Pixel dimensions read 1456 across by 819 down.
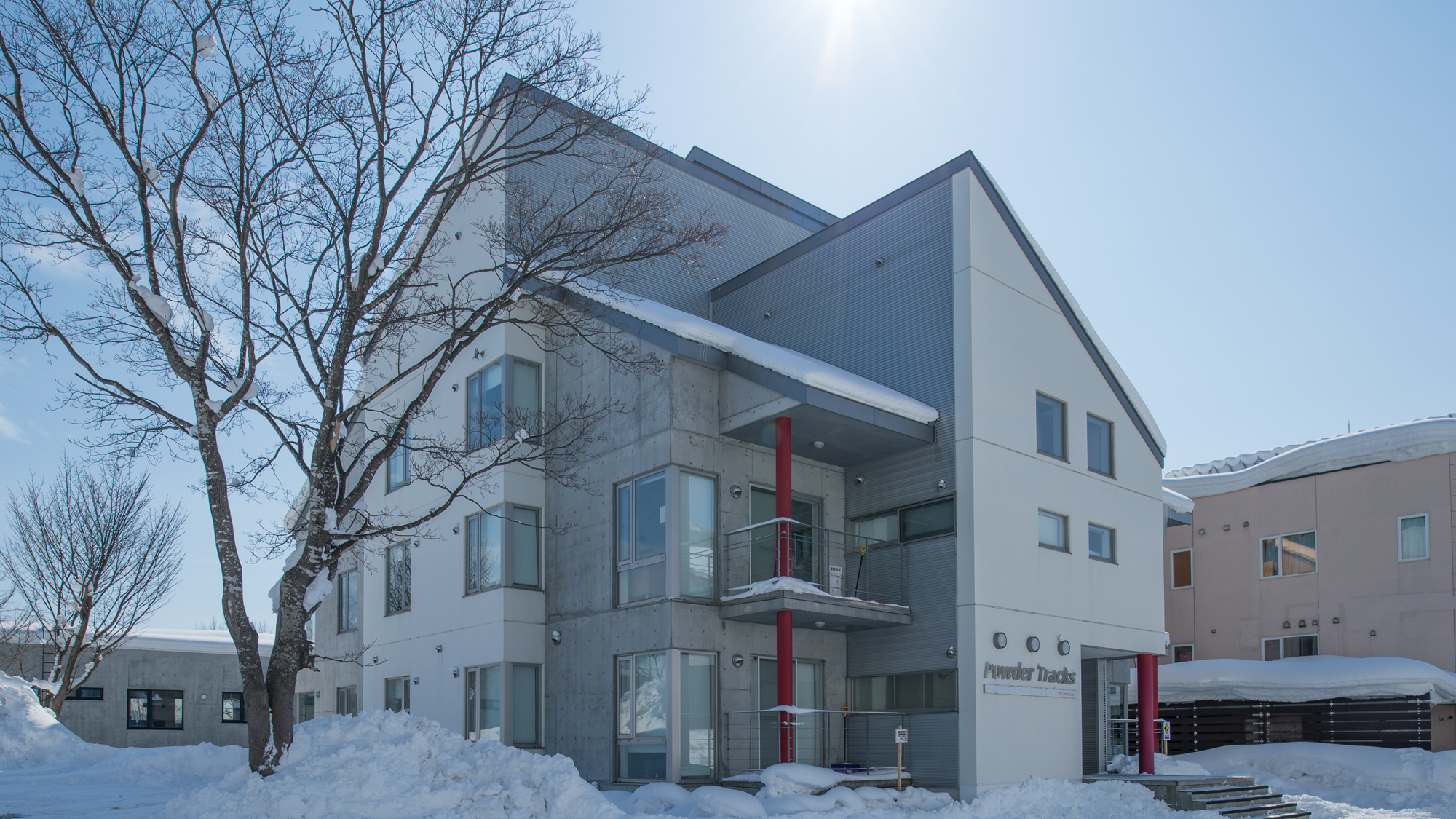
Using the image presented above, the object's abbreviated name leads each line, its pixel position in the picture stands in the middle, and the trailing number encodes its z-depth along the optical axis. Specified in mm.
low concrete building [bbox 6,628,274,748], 30672
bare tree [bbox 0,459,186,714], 26078
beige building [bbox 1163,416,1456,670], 22953
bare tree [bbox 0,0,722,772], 11516
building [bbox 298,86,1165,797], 15180
